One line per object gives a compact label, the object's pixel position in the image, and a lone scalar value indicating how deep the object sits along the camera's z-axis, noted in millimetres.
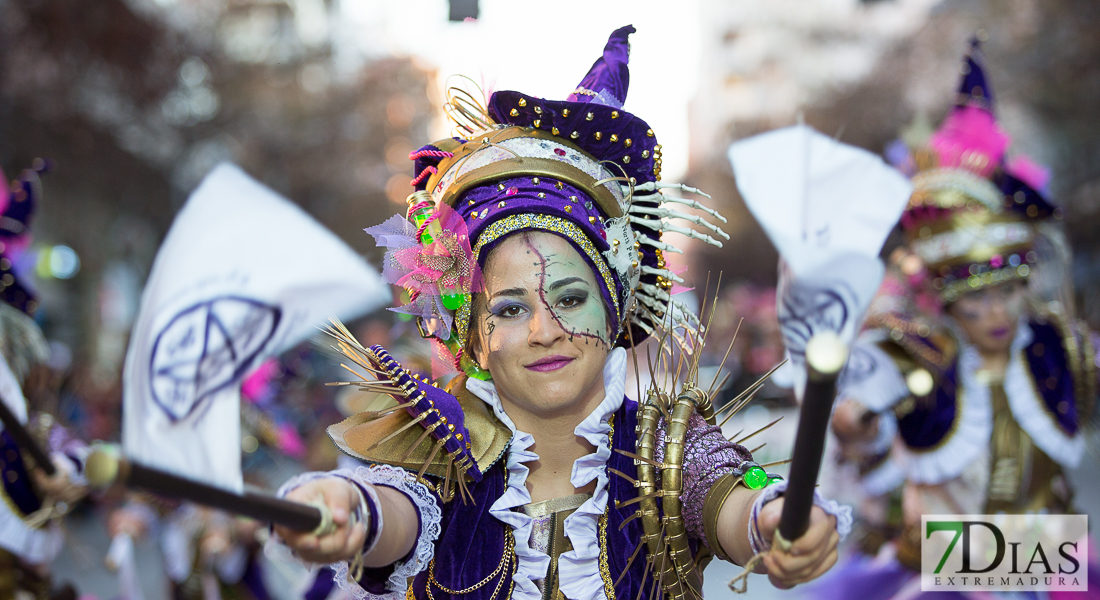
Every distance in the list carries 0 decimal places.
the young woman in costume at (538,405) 2072
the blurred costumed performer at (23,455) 3756
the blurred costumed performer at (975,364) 4105
